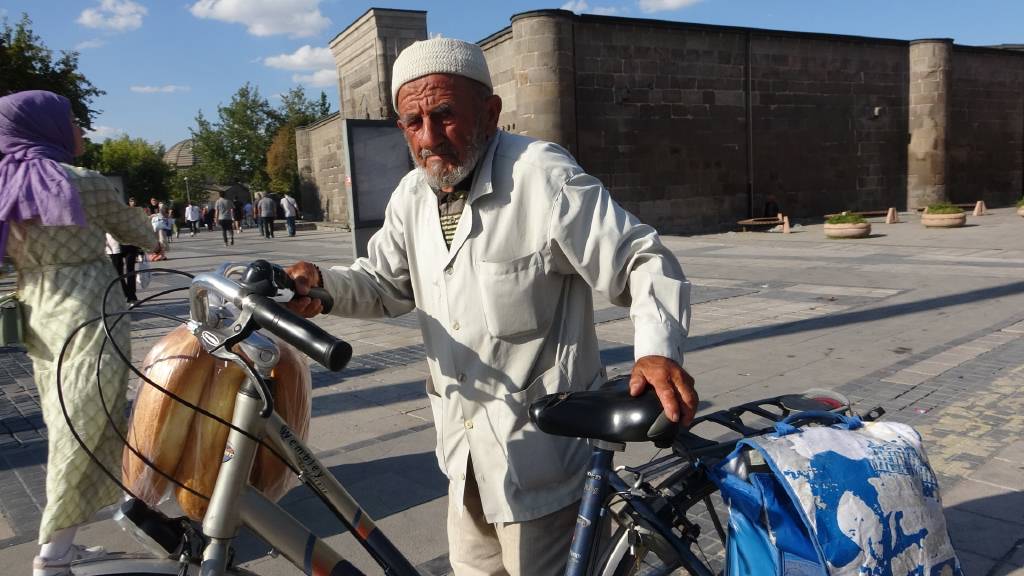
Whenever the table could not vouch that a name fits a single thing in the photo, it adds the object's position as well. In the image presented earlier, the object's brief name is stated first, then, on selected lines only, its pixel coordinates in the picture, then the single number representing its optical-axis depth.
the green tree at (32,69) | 18.80
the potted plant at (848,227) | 16.14
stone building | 19.55
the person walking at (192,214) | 32.47
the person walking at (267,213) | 26.48
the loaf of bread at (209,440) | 1.63
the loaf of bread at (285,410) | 1.71
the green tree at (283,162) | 54.62
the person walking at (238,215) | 37.49
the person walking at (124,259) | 8.34
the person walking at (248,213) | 43.01
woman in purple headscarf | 2.71
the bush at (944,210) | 17.41
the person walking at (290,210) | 26.50
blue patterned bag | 1.38
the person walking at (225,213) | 23.47
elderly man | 1.89
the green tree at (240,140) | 67.50
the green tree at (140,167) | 65.94
